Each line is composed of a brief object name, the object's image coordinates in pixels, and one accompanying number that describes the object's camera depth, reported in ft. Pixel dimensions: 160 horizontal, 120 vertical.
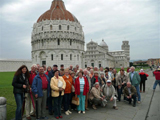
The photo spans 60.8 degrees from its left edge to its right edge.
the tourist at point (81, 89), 21.08
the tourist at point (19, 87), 16.78
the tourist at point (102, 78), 26.33
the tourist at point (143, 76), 37.34
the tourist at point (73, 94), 22.97
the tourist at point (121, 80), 27.55
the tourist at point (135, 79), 27.73
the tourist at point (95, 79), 24.30
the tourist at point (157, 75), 35.76
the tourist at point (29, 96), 18.83
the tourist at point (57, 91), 19.07
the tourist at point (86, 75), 23.52
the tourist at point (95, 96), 22.71
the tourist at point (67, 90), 20.72
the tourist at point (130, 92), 24.66
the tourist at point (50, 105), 20.53
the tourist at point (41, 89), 17.85
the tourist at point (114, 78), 29.24
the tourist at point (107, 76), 27.81
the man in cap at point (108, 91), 23.75
